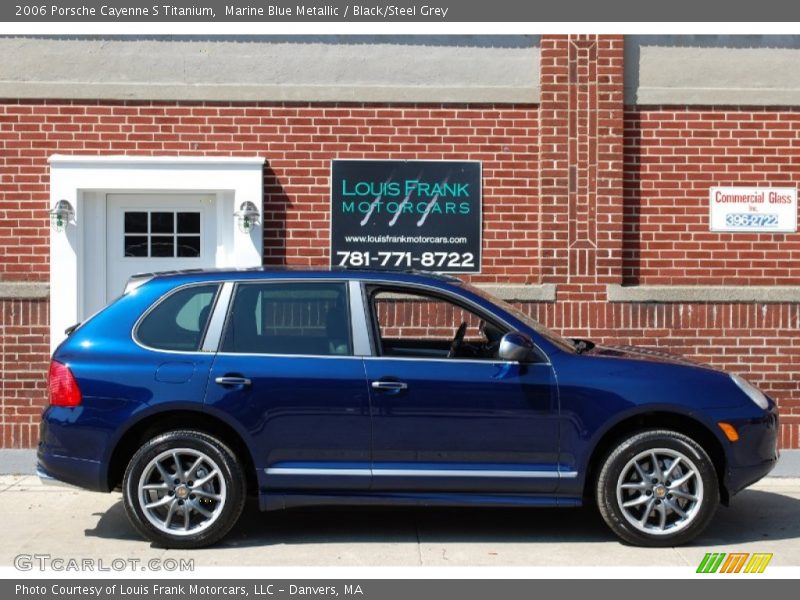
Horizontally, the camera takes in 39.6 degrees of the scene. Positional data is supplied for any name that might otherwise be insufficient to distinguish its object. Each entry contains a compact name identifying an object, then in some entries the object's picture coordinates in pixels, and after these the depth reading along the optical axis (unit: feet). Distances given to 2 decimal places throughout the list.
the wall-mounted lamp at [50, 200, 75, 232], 32.95
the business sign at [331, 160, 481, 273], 34.06
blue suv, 22.29
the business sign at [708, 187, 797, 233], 34.55
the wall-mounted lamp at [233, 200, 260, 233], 33.33
